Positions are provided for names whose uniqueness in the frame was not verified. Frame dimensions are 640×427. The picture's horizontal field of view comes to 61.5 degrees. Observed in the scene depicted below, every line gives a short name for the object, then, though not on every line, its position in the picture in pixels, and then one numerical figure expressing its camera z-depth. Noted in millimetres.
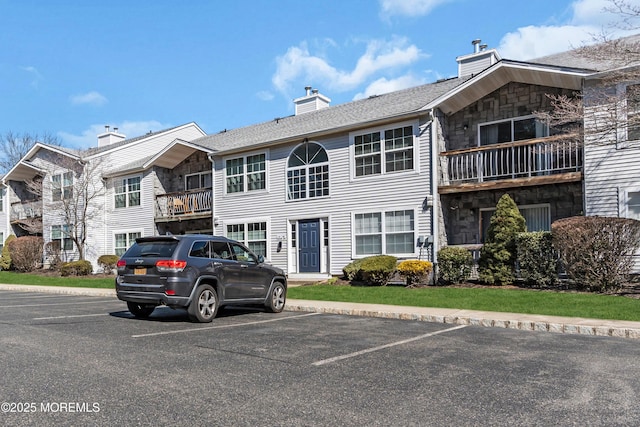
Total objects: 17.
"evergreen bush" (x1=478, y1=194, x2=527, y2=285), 15469
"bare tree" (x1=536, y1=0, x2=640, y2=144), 13734
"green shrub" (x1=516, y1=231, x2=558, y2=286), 14609
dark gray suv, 9898
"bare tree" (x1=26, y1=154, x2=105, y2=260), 29094
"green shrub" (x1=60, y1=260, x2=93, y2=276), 27328
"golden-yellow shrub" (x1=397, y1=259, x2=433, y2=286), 16703
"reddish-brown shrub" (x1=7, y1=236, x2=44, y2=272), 30922
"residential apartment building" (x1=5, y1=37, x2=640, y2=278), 16578
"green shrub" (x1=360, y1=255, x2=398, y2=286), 17266
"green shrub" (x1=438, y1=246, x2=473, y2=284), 16297
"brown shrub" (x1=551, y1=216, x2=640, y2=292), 13242
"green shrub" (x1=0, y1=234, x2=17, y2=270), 33000
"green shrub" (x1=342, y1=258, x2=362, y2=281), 18422
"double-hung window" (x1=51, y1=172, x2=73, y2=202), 30516
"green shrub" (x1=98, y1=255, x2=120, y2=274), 27625
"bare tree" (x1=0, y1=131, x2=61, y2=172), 48644
